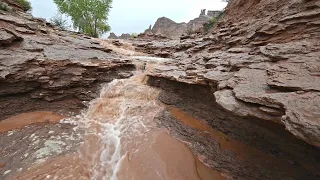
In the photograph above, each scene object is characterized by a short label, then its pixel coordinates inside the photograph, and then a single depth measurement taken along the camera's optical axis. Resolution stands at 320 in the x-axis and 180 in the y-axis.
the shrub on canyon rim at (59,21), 16.25
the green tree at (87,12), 21.73
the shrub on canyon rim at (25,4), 12.48
